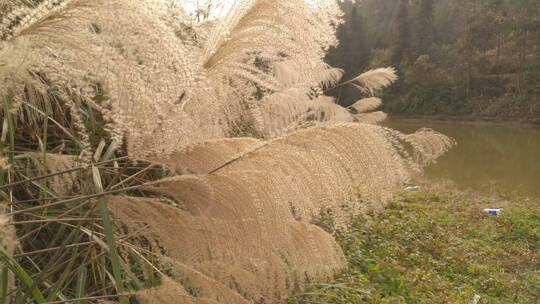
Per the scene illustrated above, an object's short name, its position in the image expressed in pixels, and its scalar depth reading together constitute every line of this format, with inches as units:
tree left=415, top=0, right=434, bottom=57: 1781.5
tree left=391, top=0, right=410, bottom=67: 1788.9
